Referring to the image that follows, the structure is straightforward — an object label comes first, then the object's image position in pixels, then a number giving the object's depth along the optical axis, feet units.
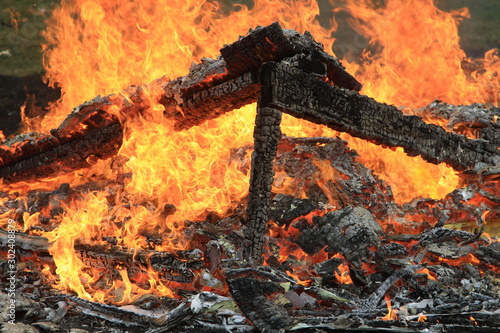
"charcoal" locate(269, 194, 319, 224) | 47.73
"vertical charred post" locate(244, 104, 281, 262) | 38.27
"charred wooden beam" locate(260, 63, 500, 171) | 37.63
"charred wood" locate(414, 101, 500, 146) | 63.16
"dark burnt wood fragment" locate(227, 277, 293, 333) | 28.48
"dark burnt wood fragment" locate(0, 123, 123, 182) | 53.62
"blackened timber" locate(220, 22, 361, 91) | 35.99
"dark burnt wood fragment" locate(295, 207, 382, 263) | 42.22
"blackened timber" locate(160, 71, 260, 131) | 42.17
